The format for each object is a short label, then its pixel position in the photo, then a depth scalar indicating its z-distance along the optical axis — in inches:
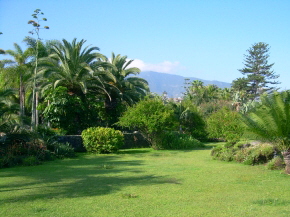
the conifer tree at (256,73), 2576.3
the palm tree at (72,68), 982.8
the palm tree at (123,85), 1118.4
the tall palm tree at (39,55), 1041.5
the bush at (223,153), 618.7
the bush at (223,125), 817.1
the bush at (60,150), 709.9
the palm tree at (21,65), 1256.2
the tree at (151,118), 871.7
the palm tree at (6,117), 657.0
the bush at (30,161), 592.1
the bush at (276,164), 508.4
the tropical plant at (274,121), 460.8
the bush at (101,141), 802.2
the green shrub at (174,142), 929.5
